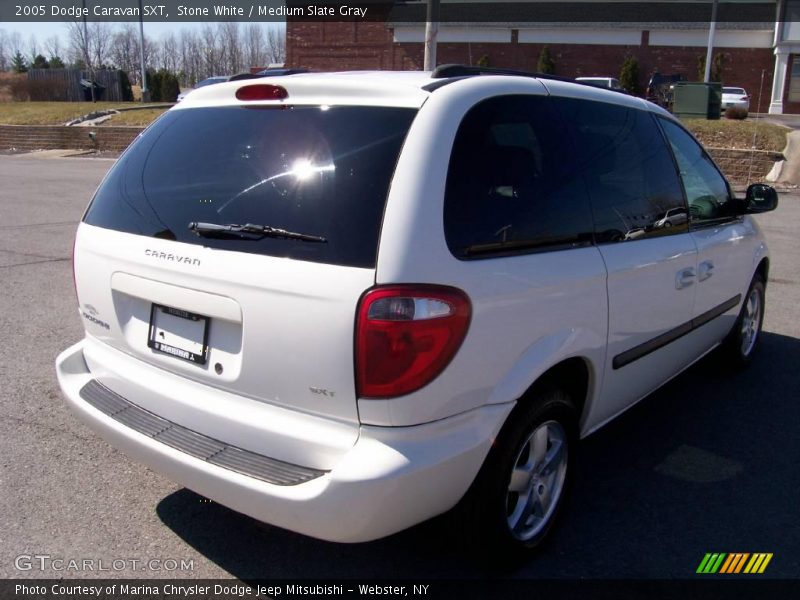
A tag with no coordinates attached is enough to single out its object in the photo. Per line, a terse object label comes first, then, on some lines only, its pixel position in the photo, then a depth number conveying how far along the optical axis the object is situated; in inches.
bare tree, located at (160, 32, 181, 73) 3154.5
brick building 1612.9
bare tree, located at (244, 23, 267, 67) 2965.1
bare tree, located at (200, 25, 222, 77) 2854.3
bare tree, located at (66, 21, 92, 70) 1823.3
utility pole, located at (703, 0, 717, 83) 1170.9
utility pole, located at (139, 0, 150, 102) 1582.2
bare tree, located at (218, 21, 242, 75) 2829.7
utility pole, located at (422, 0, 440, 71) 687.1
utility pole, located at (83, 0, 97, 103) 1792.6
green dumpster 838.5
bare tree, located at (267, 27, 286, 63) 2994.6
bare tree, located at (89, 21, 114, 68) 2381.9
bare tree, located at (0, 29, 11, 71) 3503.9
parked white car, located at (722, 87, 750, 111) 1339.8
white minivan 89.7
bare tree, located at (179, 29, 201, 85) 3034.0
